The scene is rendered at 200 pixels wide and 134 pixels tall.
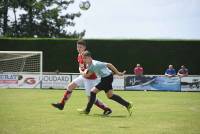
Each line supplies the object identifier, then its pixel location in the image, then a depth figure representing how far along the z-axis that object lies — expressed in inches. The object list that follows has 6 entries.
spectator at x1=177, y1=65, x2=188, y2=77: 1451.8
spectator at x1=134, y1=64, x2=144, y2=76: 1445.6
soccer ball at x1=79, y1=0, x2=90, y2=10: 1100.5
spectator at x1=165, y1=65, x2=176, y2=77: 1427.2
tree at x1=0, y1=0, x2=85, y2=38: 2401.6
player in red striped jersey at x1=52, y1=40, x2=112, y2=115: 652.1
